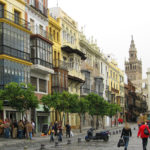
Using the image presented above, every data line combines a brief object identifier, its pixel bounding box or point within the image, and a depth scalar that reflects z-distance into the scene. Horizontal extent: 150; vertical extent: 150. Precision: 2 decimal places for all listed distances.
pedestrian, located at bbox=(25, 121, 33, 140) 27.80
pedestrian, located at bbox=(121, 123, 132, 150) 17.30
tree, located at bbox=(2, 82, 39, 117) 27.50
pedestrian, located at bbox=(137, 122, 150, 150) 16.26
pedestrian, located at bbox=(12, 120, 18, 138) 29.44
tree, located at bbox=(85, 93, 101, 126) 47.79
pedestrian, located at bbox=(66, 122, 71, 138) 32.25
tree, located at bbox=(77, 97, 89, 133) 40.94
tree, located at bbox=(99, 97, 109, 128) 50.09
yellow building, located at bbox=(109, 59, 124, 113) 79.94
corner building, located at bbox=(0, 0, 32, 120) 30.92
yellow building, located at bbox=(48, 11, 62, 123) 43.25
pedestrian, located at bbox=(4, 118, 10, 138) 28.77
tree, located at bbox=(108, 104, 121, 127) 58.22
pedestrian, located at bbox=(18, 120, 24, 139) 29.02
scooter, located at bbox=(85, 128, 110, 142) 26.31
